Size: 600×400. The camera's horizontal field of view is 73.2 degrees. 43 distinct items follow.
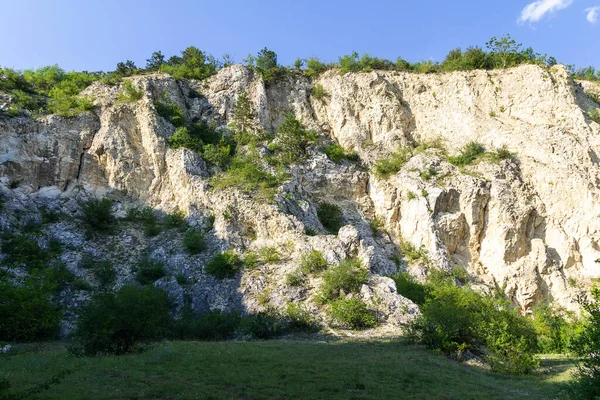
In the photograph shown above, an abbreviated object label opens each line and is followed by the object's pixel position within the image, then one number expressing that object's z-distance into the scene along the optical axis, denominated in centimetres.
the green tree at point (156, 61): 4156
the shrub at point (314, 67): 4118
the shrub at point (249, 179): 2783
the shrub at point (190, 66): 3853
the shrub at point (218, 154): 3064
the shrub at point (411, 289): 2361
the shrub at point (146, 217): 2728
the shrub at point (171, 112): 3276
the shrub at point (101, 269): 2325
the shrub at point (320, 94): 3922
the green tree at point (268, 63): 3988
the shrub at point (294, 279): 2195
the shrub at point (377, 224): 3061
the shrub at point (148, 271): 2331
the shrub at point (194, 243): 2504
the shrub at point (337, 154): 3397
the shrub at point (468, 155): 3191
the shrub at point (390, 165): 3303
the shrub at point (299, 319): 1923
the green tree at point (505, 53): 3809
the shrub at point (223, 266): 2344
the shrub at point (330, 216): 2998
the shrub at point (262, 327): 1847
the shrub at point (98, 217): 2629
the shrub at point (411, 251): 2808
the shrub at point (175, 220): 2719
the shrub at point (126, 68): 3903
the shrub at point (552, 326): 2167
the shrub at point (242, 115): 3472
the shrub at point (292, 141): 3244
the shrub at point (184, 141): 3078
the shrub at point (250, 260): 2381
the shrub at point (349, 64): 3988
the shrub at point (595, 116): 3350
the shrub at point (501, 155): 3105
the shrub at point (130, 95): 3244
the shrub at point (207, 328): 1838
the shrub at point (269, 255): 2406
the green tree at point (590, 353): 783
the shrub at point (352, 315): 1920
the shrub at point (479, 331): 1396
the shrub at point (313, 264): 2272
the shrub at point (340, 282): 2073
